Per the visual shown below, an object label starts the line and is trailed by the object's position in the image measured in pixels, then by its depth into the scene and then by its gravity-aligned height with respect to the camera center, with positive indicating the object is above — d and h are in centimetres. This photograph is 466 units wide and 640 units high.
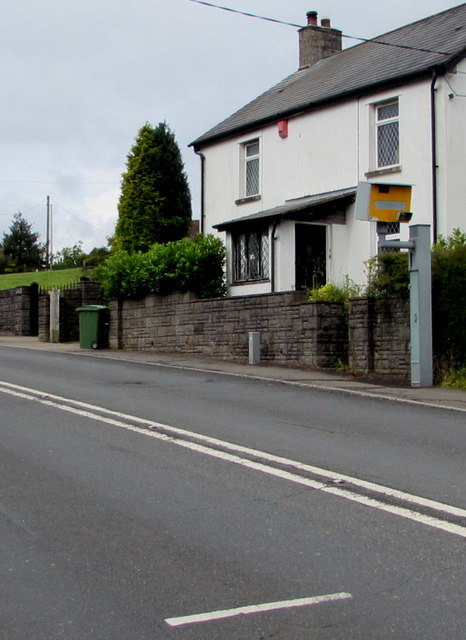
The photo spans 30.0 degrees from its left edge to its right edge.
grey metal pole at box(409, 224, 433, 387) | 1564 +47
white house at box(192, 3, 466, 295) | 2173 +503
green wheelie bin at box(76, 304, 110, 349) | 2591 +26
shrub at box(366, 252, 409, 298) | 1691 +116
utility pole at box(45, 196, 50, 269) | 9419 +1014
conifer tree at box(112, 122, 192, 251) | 3738 +596
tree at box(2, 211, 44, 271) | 8825 +953
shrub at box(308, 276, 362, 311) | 1917 +92
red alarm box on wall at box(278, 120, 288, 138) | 2652 +629
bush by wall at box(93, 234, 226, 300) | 2394 +182
